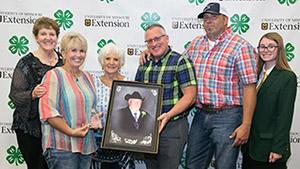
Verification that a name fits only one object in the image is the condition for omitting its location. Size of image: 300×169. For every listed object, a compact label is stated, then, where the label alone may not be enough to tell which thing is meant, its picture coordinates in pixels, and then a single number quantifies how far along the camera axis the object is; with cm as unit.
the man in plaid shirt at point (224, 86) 254
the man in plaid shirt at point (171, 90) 251
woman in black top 265
